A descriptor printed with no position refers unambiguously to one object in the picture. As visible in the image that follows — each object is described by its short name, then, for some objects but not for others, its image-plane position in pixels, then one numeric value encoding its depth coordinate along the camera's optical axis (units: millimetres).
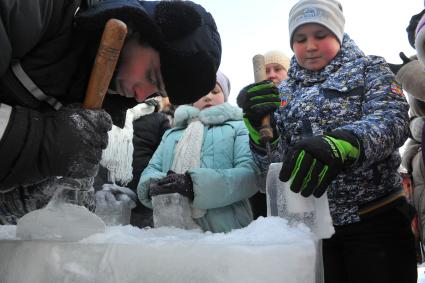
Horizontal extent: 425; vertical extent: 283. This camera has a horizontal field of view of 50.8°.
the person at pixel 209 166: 1752
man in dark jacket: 761
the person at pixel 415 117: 1788
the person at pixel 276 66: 2539
